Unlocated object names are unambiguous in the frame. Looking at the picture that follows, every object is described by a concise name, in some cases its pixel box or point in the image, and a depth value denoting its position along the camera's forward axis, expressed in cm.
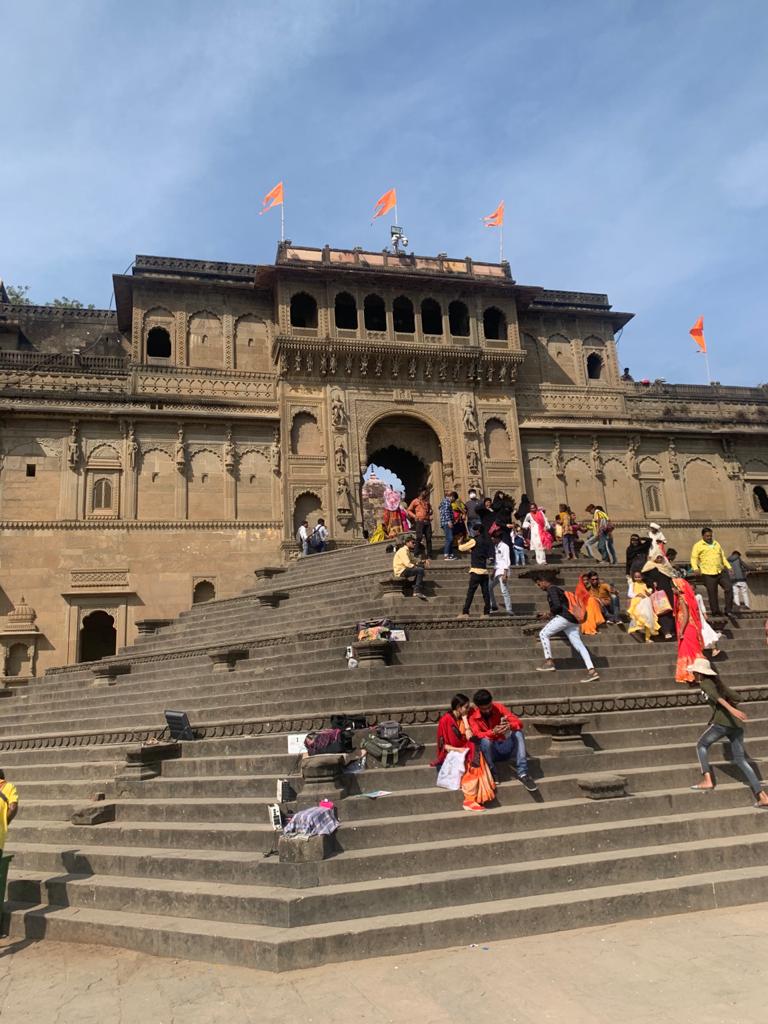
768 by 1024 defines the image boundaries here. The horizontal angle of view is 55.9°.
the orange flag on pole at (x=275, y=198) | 2822
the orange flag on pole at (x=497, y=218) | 2992
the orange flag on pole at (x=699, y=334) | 3397
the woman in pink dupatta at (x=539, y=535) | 1619
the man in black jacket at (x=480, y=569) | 1181
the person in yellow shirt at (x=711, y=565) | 1344
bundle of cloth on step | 615
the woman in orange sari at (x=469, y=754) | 692
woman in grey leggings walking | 731
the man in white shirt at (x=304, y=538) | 2355
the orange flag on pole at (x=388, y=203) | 2891
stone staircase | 566
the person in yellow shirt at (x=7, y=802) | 659
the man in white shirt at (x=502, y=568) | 1251
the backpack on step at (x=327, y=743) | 744
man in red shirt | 724
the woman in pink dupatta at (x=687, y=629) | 884
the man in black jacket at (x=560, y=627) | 981
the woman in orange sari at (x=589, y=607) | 1191
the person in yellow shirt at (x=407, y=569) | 1304
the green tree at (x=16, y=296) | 3795
